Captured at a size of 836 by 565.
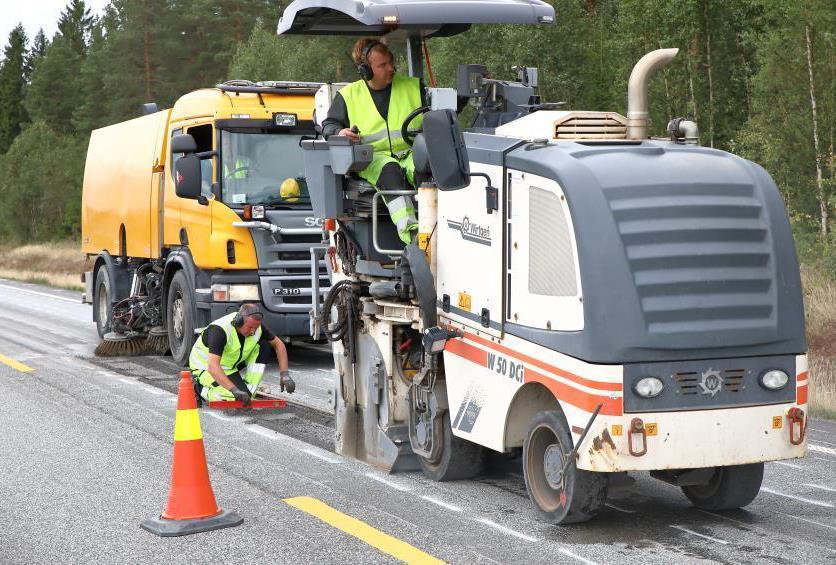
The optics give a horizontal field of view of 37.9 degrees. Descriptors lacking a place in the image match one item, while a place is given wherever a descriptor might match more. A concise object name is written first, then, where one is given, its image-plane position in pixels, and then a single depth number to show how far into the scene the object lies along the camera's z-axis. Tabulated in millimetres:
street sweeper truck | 12953
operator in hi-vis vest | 8008
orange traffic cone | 6441
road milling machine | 5801
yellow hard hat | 13227
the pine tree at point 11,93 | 92375
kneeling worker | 10469
